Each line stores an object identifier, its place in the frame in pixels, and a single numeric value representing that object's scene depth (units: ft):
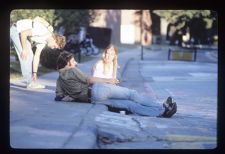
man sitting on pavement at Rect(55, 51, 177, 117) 28.79
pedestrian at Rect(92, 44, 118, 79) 29.09
